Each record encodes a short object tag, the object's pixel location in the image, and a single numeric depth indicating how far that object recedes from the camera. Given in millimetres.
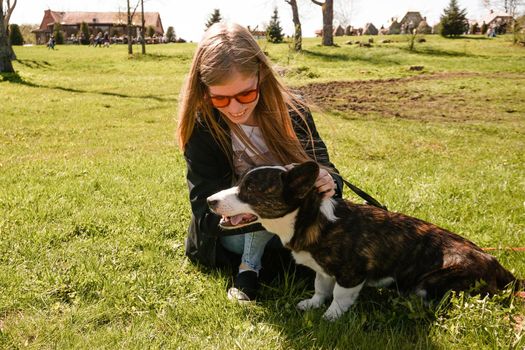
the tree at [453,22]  51969
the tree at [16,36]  60031
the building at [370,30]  90438
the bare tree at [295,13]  35169
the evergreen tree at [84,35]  68000
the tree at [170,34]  81212
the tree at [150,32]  75250
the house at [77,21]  94812
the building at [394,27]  83312
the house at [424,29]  69438
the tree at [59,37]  67312
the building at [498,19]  66875
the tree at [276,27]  49909
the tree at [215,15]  63244
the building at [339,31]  80088
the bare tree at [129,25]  37456
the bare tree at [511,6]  46600
